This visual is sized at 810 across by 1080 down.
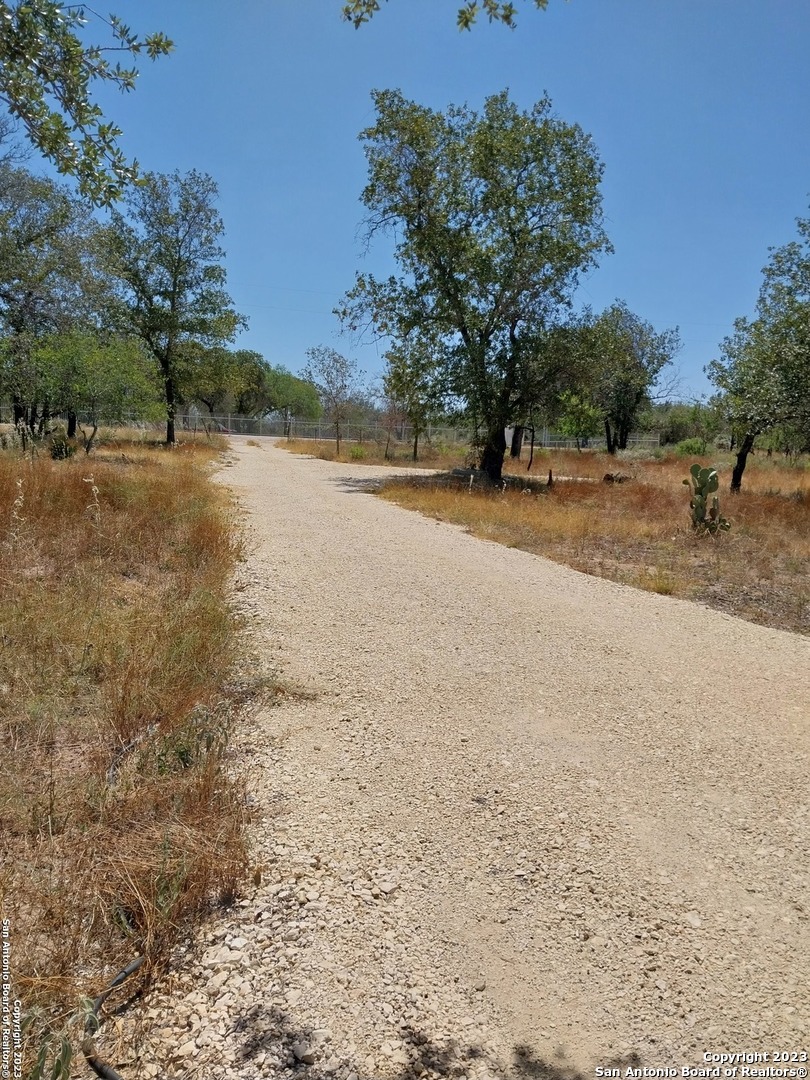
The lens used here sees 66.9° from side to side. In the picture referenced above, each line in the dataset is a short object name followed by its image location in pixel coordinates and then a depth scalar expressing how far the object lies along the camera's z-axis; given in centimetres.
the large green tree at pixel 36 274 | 1533
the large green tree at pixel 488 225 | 1844
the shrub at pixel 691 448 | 3747
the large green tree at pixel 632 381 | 3909
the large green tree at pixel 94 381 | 1614
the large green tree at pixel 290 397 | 7331
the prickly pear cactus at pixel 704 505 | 1129
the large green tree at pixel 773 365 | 1630
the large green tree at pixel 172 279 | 2612
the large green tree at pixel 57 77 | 289
